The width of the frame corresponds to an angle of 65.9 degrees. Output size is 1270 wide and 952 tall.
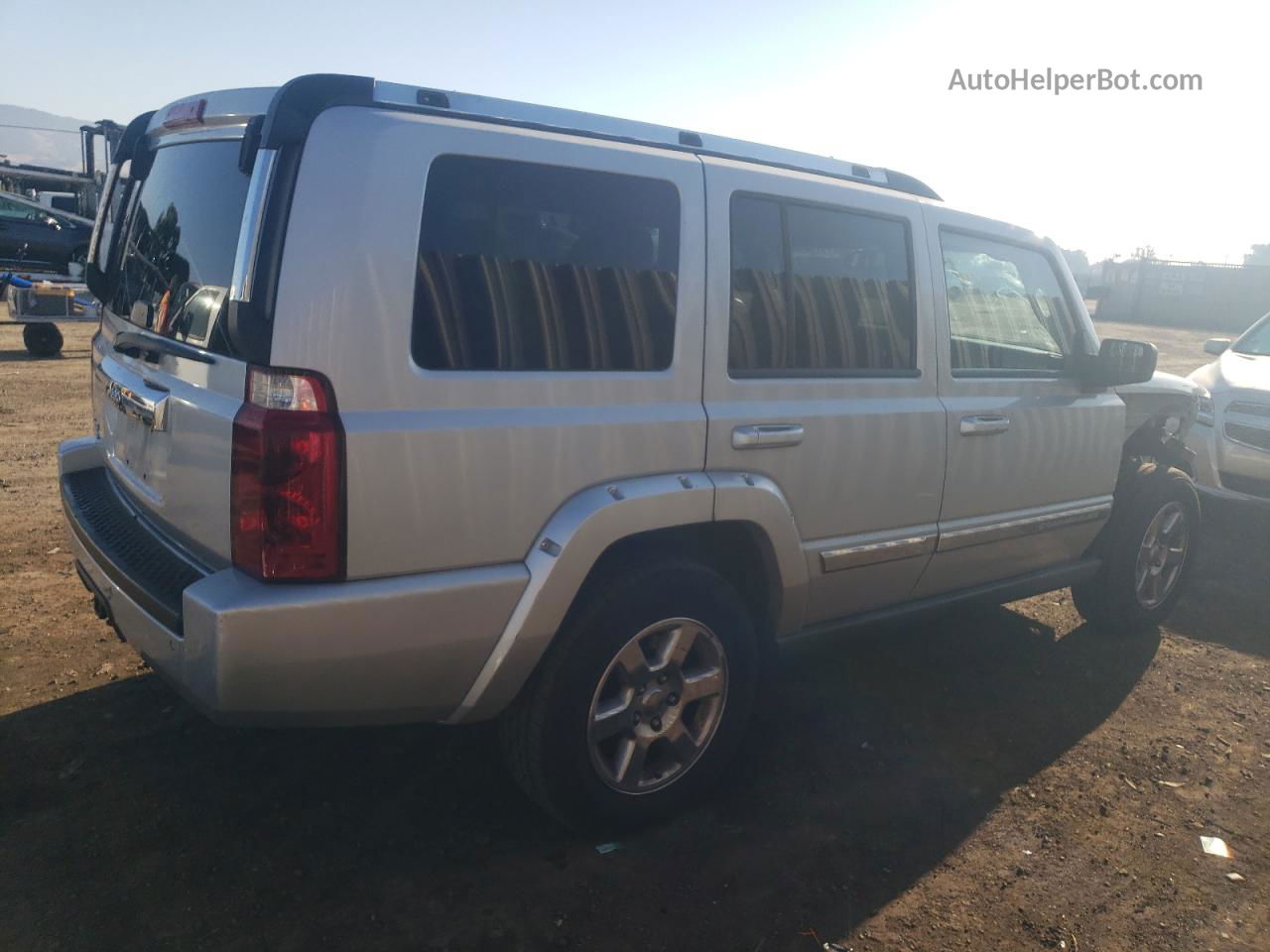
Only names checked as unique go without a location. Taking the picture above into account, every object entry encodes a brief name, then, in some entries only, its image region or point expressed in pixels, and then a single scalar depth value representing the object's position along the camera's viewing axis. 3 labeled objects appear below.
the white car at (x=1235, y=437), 7.26
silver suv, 2.35
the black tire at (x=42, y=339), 12.01
